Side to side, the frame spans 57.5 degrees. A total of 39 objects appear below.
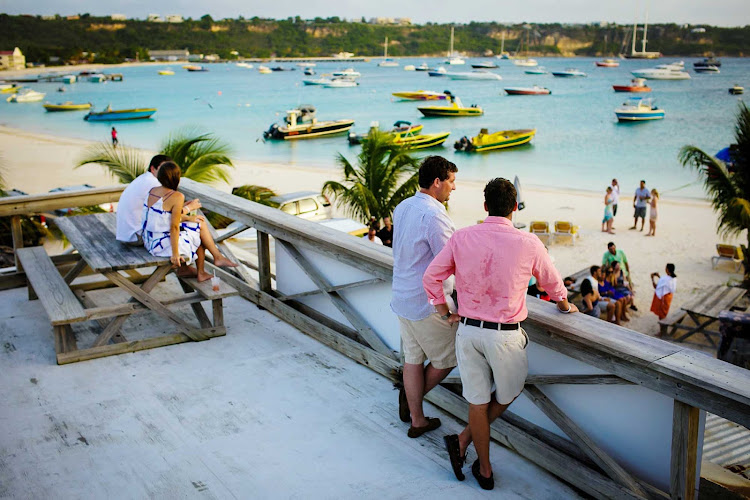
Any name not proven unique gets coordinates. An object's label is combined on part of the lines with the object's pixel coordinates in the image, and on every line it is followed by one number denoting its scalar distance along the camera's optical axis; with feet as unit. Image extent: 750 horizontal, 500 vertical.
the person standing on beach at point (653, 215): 68.13
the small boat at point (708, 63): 487.61
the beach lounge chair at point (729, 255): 54.85
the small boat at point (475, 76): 432.25
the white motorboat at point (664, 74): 402.72
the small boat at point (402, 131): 143.51
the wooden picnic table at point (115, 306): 15.52
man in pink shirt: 9.64
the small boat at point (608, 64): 555.28
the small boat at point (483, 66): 560.61
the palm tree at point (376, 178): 52.70
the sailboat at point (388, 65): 615.73
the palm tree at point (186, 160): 39.55
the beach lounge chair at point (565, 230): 63.41
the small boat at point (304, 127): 166.71
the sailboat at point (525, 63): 565.74
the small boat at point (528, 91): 315.78
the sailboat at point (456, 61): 626.64
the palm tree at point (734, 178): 39.83
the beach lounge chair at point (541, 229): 62.59
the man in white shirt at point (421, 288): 10.99
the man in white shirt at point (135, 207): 17.42
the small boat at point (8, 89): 340.14
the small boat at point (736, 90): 306.96
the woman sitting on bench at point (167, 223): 16.44
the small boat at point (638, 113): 198.90
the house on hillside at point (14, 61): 511.93
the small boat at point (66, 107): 244.26
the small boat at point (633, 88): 321.52
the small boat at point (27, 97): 285.64
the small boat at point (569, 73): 448.24
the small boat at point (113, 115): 209.29
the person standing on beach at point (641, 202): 69.67
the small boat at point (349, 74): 432.95
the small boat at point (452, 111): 216.74
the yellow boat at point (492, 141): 141.69
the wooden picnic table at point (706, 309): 36.13
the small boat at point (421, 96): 285.02
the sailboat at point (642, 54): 630.86
